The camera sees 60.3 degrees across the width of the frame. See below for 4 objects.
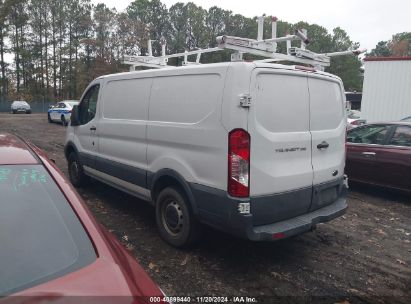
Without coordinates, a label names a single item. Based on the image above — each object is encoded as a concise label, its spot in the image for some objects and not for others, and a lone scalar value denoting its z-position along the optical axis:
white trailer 16.02
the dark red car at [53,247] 1.52
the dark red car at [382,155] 6.54
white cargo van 3.50
